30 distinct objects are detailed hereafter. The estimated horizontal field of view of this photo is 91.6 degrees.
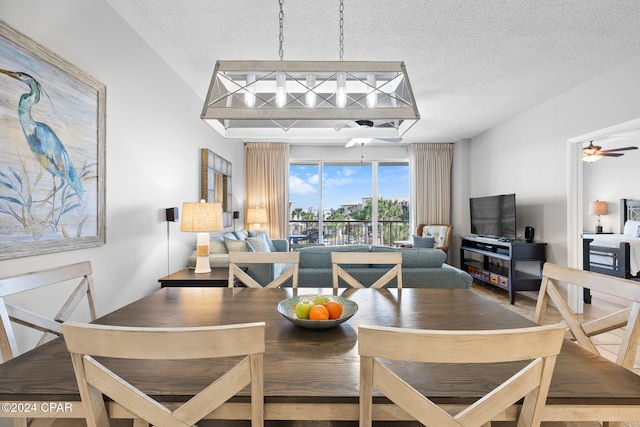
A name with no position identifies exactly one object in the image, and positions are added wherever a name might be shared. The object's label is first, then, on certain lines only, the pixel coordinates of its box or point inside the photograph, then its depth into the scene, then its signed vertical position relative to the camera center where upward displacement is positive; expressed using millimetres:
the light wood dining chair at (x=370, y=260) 1950 -287
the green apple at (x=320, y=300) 1299 -359
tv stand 4062 -741
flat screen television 4410 -17
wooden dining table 761 -441
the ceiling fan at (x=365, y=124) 3044 +935
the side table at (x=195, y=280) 2619 -550
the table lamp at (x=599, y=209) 6305 +121
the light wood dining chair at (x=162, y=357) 611 -290
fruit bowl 1163 -401
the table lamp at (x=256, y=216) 5785 -28
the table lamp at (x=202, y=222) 2666 -62
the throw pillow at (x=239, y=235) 4245 -288
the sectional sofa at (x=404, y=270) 2904 -522
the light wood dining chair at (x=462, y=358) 606 -283
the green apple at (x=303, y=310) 1220 -373
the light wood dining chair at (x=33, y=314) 1058 -355
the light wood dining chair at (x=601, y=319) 1071 -381
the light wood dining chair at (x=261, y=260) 1951 -286
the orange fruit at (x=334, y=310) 1223 -374
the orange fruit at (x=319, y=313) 1179 -374
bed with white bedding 4465 -560
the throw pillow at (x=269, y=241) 4984 -425
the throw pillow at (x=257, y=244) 3654 -355
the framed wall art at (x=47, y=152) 1403 +332
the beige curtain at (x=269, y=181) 6211 +682
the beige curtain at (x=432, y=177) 6379 +778
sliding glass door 6648 +386
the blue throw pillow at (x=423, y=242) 5379 -470
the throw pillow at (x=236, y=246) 3467 -346
